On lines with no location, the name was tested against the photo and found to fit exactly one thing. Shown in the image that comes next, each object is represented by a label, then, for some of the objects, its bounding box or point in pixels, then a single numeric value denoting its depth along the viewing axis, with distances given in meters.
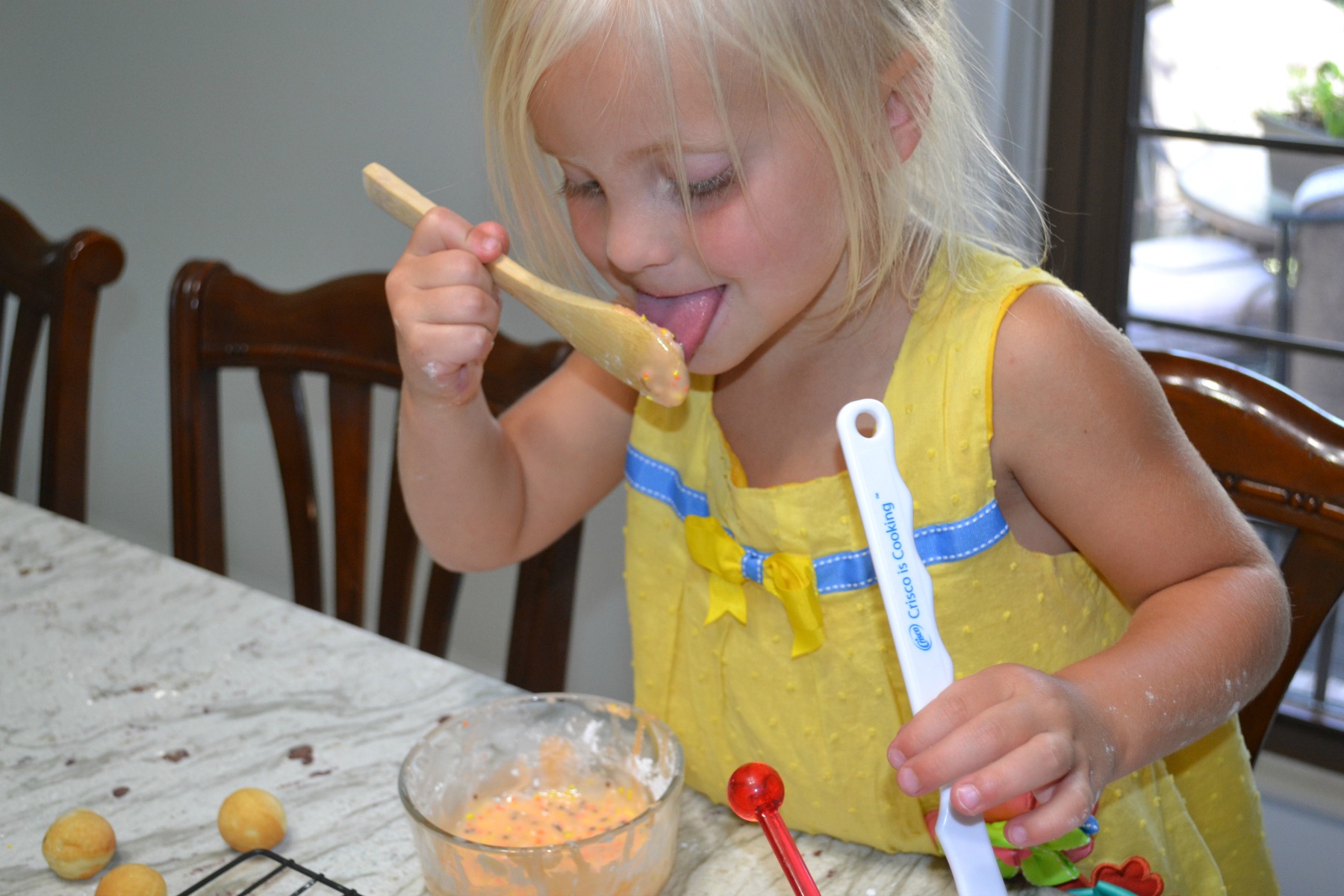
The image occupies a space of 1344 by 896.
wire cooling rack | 0.65
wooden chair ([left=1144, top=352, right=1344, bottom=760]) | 0.80
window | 1.36
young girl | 0.66
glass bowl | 0.61
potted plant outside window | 1.34
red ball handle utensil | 0.59
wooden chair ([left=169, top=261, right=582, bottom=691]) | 1.03
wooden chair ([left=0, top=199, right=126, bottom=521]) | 1.34
